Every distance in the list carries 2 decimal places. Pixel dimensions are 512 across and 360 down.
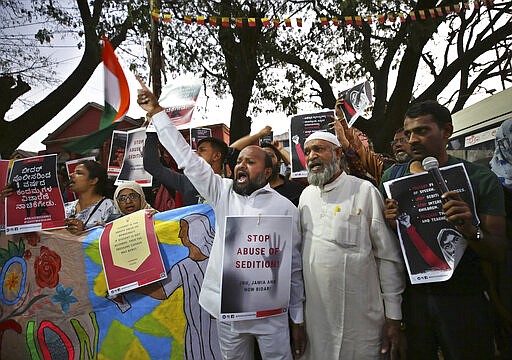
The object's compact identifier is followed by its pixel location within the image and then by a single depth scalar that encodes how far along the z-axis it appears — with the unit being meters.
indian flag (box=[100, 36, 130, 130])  3.27
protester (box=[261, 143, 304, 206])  3.44
